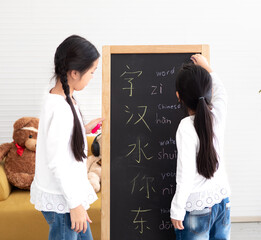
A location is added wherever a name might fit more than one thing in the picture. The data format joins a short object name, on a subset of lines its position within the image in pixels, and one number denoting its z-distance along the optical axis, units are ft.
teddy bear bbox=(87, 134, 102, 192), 9.17
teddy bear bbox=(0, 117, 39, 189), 8.97
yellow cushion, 8.47
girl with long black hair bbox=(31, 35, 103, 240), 4.43
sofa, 8.16
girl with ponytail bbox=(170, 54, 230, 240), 4.92
